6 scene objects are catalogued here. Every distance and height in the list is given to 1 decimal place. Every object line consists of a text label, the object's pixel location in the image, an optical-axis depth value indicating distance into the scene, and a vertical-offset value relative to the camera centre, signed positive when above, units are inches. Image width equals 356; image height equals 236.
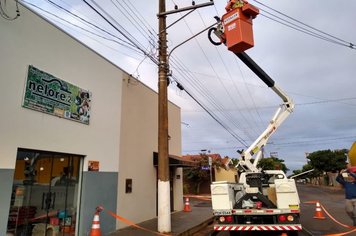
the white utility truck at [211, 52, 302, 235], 330.3 -16.3
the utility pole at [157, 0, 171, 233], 389.7 +75.1
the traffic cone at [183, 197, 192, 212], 665.4 -34.9
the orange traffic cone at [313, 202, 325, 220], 563.6 -42.4
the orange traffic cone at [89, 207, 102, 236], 314.7 -35.5
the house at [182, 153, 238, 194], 1349.7 +75.0
